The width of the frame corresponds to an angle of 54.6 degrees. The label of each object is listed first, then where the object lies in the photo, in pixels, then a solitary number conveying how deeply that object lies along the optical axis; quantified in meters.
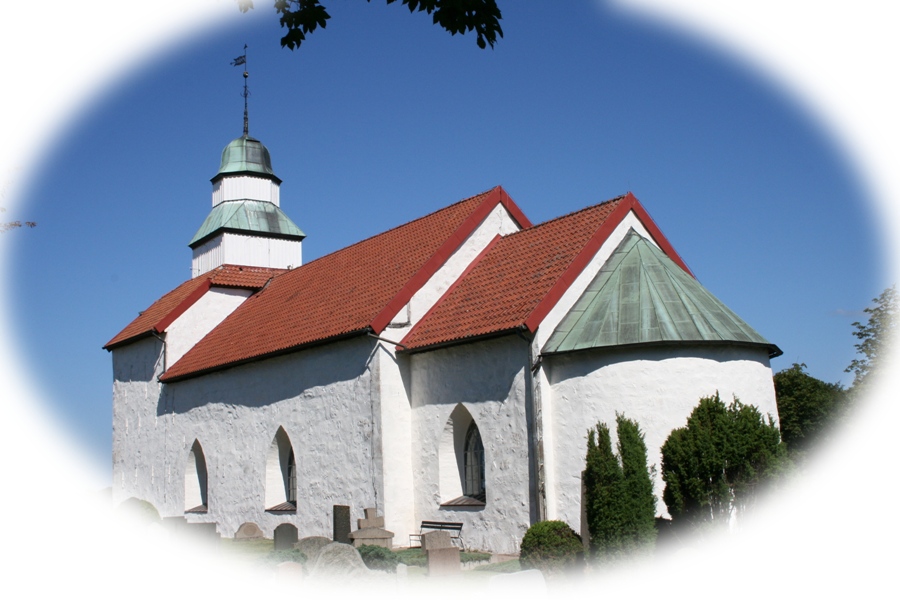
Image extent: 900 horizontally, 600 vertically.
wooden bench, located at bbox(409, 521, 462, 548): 16.27
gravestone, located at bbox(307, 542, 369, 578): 9.85
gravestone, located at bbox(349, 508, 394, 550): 15.39
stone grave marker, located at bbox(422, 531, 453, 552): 13.51
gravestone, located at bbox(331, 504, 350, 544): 16.47
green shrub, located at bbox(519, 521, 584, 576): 11.62
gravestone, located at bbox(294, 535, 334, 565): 12.81
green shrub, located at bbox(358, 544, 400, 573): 12.09
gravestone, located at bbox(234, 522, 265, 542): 19.92
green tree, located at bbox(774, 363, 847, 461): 27.55
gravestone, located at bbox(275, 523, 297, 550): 15.12
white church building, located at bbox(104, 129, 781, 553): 14.68
